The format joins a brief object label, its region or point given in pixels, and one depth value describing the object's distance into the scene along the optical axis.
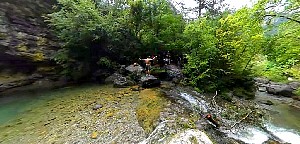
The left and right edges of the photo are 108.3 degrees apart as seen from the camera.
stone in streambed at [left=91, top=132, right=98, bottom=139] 3.11
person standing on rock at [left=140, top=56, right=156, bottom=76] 6.84
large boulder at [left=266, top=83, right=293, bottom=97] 7.16
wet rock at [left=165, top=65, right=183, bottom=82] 7.21
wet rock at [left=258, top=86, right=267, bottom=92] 8.17
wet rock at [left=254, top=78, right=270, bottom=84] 9.29
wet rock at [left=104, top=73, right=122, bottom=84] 6.95
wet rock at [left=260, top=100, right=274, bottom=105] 6.11
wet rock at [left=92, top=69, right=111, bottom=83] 7.64
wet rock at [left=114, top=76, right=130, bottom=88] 6.18
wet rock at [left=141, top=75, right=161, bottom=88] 5.87
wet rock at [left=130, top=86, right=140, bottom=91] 5.70
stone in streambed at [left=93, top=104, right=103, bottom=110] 4.36
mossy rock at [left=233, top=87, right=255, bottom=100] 6.23
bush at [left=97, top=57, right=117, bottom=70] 7.65
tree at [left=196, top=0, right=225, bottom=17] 11.91
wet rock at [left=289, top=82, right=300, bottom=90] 7.21
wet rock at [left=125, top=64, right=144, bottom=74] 6.89
